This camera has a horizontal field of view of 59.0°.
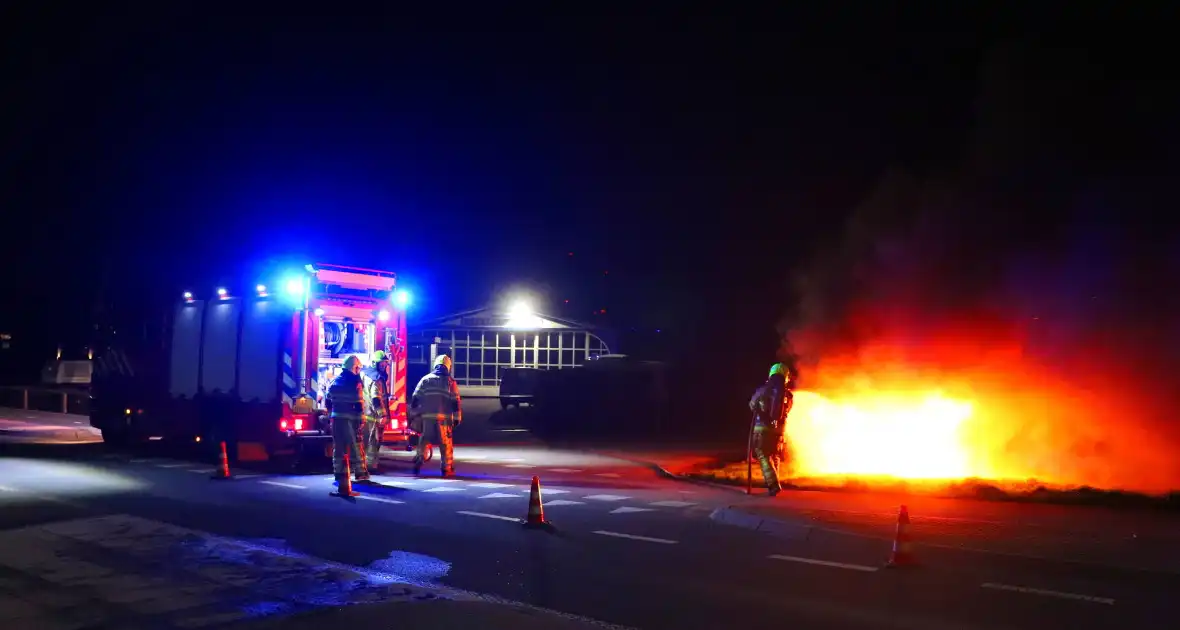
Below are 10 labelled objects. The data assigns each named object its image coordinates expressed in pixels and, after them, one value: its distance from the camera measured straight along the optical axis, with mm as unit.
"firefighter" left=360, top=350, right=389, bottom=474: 14906
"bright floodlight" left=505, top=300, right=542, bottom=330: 41938
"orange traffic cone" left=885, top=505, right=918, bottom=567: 8453
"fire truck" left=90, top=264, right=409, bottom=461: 16156
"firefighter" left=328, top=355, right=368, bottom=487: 13555
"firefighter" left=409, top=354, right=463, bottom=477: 15266
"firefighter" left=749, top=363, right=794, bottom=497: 13375
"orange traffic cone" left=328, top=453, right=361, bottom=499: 12953
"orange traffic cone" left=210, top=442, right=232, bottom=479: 14873
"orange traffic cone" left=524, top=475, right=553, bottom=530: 10461
